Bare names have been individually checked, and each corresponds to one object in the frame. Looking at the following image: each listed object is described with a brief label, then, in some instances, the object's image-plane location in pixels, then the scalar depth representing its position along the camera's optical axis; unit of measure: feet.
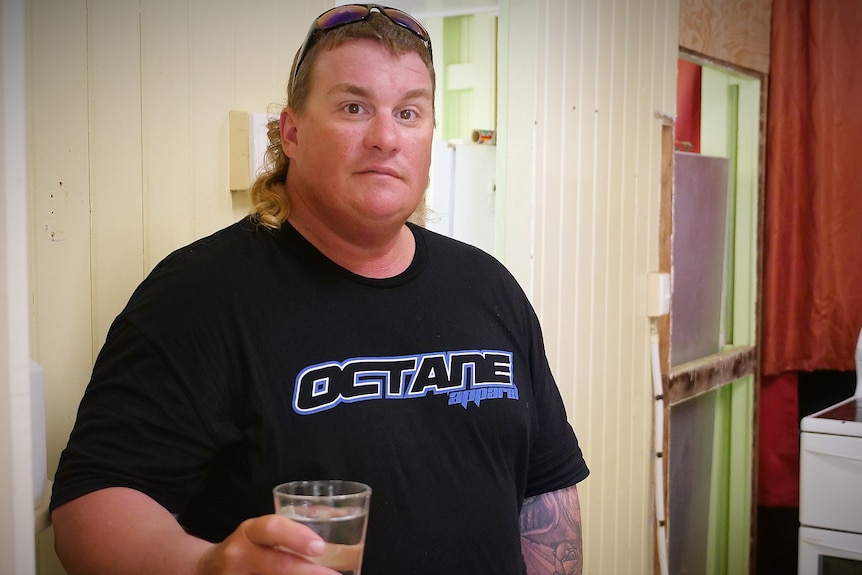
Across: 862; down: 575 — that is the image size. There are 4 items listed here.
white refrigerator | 7.84
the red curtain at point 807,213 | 11.10
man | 3.40
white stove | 8.66
